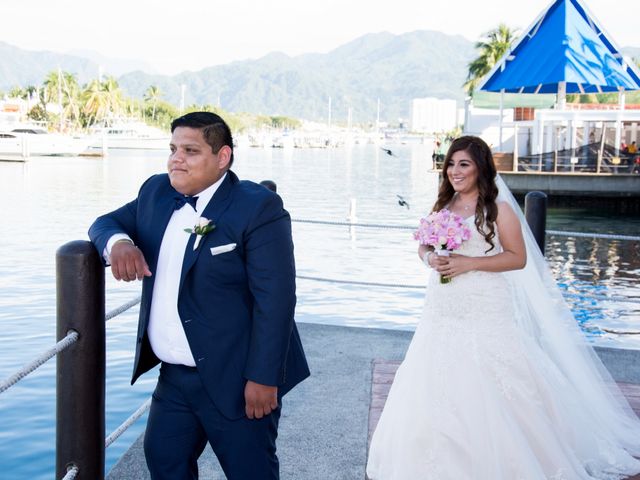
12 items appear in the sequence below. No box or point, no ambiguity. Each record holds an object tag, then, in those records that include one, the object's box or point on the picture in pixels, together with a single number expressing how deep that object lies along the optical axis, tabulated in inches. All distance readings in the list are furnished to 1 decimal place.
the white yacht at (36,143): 2811.5
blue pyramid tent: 979.9
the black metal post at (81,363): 107.7
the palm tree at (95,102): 4675.2
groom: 110.8
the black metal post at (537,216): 237.5
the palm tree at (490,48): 2716.5
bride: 158.4
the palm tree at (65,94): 4554.6
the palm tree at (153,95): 6210.6
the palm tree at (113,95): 4785.9
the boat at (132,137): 4549.7
